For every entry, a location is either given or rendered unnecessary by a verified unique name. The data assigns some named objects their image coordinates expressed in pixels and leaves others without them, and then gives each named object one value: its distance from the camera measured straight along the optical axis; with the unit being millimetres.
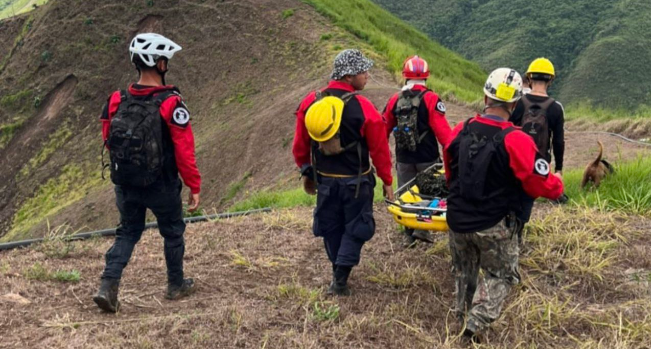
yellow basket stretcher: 4391
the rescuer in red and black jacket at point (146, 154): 4105
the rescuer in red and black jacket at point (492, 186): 3580
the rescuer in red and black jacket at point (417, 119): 5441
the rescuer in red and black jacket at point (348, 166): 4375
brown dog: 6855
